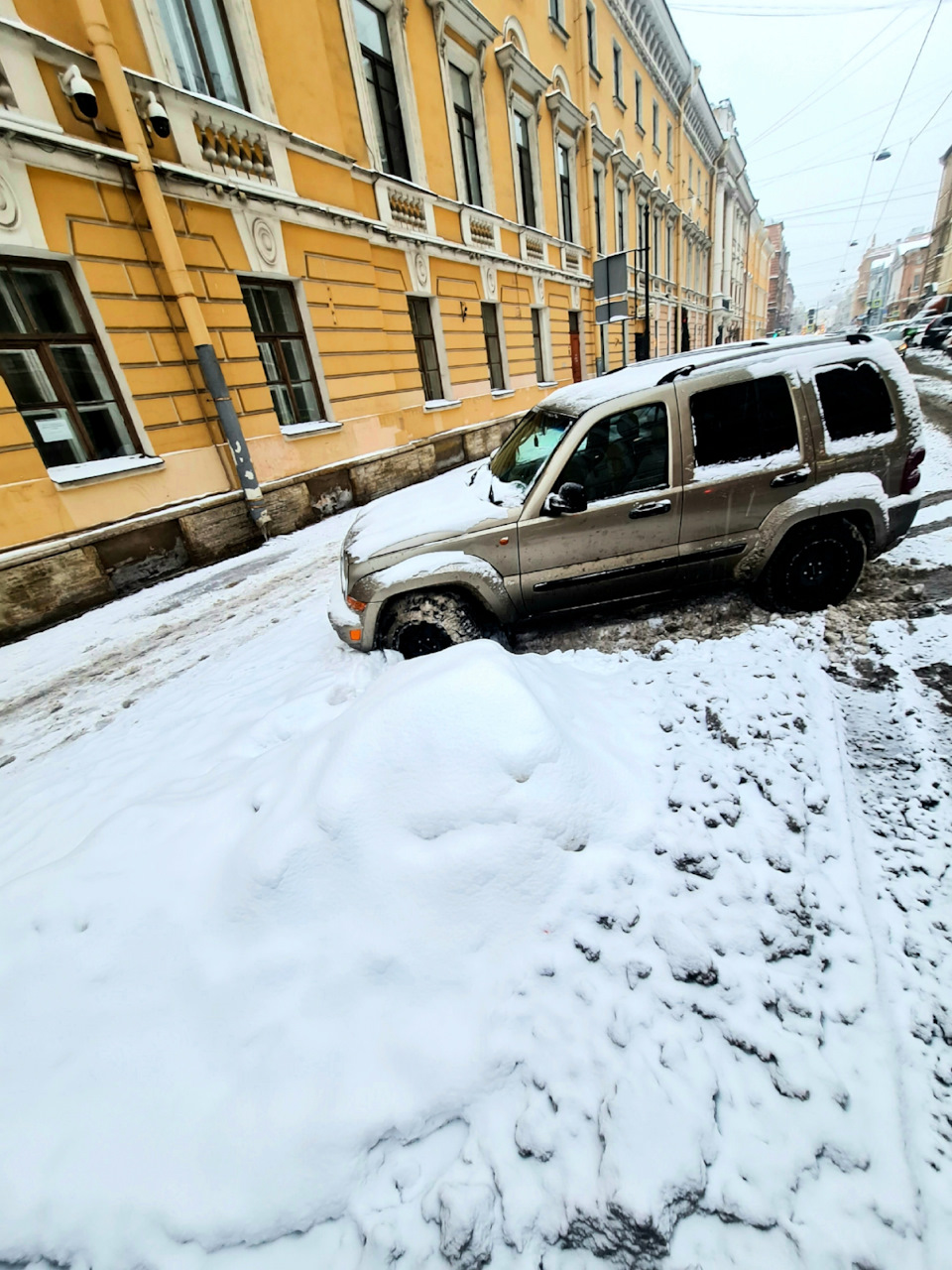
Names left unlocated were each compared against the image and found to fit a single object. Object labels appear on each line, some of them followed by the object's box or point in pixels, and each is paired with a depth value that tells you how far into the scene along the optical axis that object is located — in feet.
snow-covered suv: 10.71
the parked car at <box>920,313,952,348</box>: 59.41
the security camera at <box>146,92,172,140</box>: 18.10
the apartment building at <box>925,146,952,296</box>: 156.46
